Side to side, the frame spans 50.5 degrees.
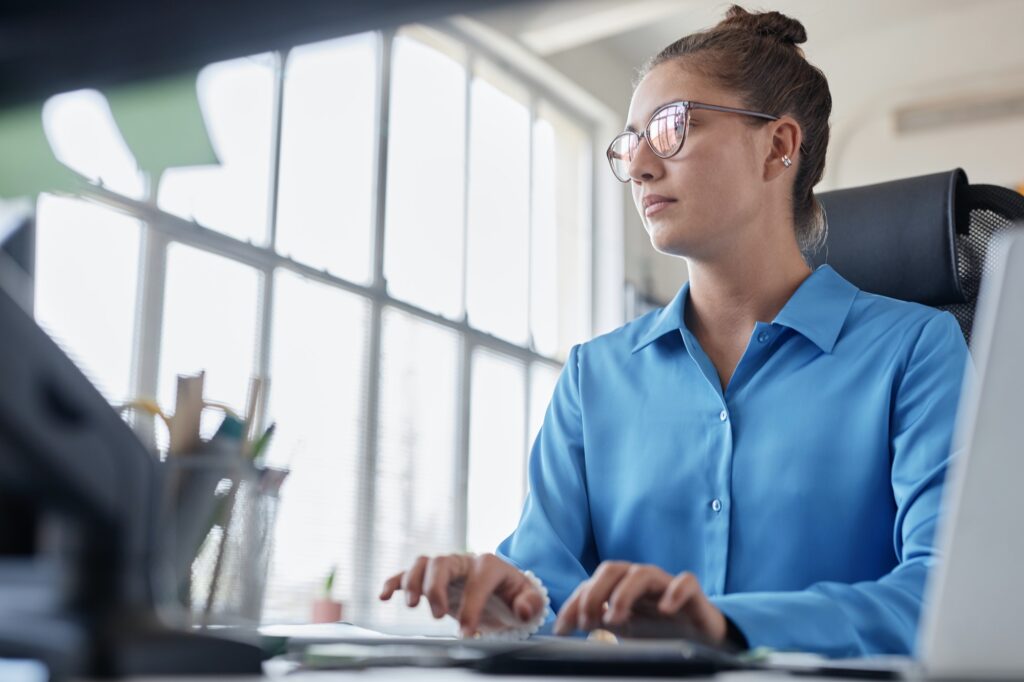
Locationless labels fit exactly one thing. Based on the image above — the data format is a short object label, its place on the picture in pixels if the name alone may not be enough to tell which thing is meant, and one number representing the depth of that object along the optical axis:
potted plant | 3.62
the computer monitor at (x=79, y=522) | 0.42
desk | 0.53
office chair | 1.68
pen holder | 0.61
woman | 1.29
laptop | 0.46
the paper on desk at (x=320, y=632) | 0.77
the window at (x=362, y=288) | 3.69
